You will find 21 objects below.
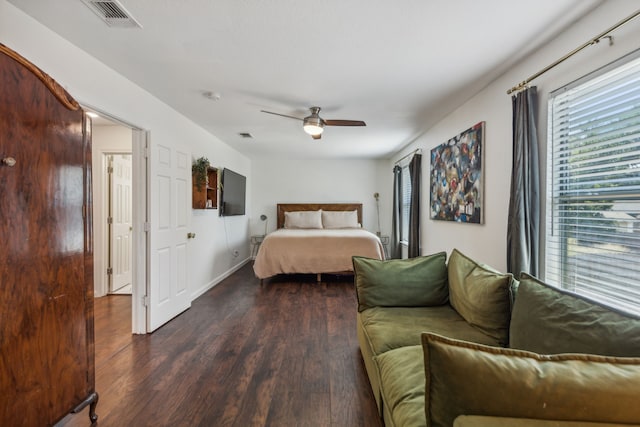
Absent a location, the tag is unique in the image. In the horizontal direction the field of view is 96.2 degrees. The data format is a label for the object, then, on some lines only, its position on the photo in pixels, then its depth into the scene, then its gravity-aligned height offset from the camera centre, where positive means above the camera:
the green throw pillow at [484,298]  1.59 -0.51
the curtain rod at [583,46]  1.37 +0.91
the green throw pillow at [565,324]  0.98 -0.44
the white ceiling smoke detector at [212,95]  2.85 +1.17
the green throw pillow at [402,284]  2.13 -0.54
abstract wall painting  2.78 +0.37
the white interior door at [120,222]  4.01 -0.14
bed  4.54 -0.64
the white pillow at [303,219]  6.18 -0.16
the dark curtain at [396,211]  5.72 +0.02
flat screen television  4.74 +0.33
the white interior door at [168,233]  2.86 -0.23
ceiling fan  3.18 +1.02
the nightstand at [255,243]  6.61 -0.72
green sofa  0.70 -0.48
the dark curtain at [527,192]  2.01 +0.14
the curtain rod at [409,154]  4.57 +1.01
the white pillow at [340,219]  6.23 -0.16
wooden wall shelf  3.80 +0.26
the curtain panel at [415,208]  4.44 +0.06
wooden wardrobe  1.22 -0.19
